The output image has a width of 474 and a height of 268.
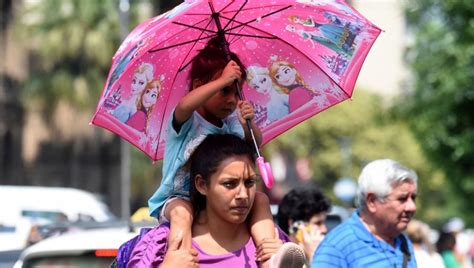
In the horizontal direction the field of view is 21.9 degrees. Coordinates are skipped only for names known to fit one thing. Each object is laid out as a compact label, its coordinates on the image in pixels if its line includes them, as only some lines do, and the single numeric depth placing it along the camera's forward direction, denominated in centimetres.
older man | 659
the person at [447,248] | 1435
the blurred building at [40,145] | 4922
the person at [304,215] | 776
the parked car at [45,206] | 1736
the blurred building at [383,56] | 6575
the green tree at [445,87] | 2039
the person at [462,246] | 1853
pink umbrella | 540
